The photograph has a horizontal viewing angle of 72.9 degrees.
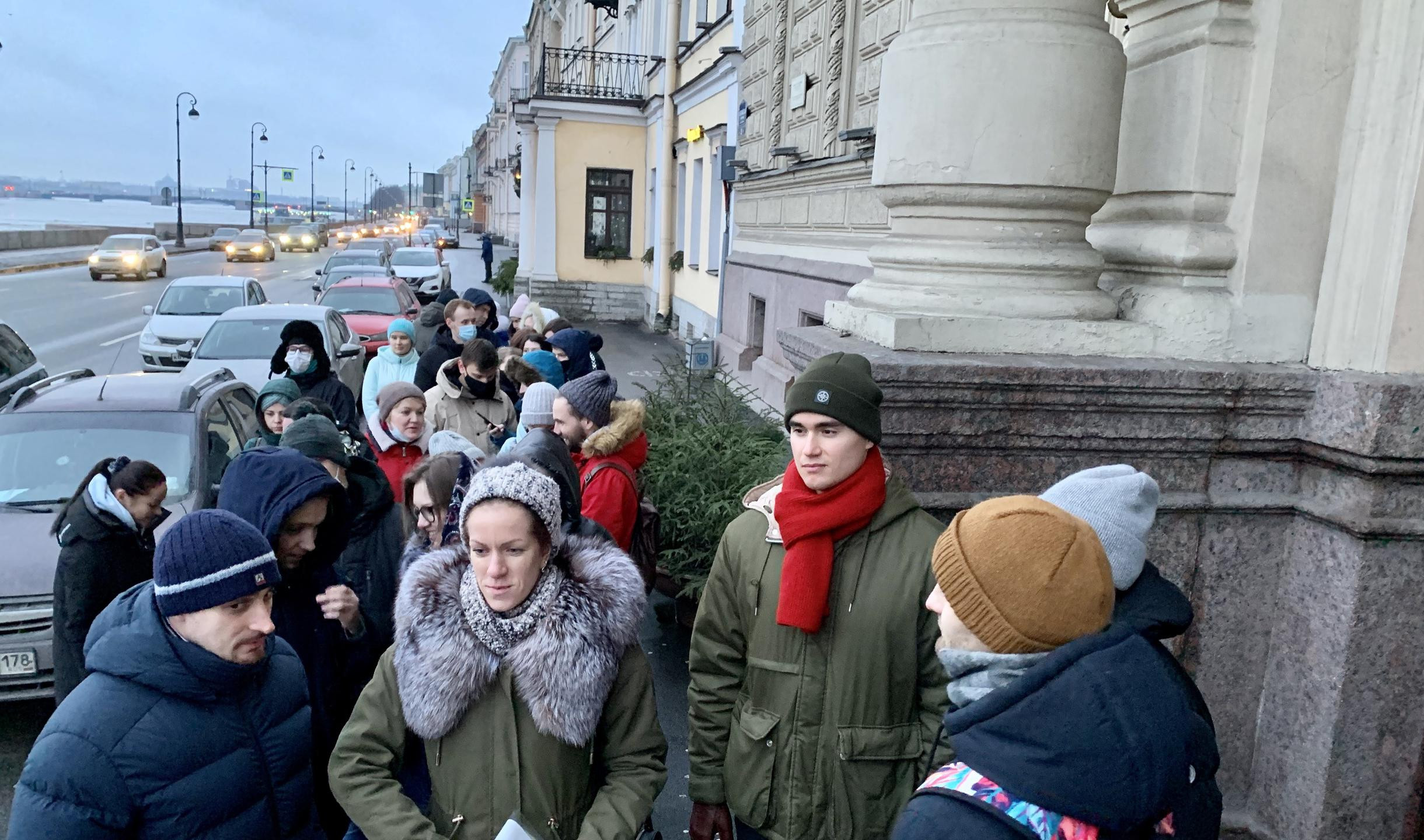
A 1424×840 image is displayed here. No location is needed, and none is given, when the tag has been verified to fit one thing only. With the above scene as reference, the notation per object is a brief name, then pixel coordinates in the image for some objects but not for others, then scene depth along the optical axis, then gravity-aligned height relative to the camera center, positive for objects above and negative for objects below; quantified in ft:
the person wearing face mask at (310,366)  21.74 -2.75
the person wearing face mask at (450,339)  24.38 -2.39
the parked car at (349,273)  67.72 -1.86
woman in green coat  7.08 -3.25
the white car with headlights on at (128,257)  108.27 -2.55
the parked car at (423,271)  81.87 -1.81
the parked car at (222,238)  170.71 +0.23
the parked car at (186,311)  45.98 -3.70
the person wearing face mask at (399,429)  16.24 -3.05
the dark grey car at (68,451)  15.01 -4.15
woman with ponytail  11.13 -3.65
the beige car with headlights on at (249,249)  155.12 -1.28
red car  50.39 -3.06
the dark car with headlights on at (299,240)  197.06 +0.78
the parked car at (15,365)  27.89 -4.06
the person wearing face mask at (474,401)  19.65 -3.06
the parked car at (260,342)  34.99 -3.81
